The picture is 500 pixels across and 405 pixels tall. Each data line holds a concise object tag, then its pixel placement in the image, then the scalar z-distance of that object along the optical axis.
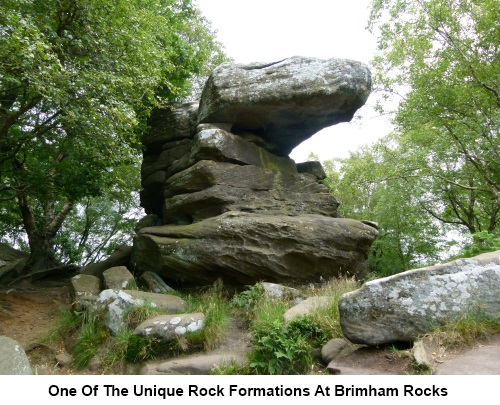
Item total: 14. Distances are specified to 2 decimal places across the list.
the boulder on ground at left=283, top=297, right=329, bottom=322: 6.79
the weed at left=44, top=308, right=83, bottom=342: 8.09
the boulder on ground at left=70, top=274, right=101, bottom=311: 8.40
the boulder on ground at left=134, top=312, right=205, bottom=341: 6.93
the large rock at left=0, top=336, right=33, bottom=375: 5.13
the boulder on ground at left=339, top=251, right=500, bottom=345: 5.09
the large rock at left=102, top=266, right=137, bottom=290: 9.62
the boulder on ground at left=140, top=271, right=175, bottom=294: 9.86
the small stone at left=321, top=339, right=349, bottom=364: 5.56
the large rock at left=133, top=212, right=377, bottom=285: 9.66
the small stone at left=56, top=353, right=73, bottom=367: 7.19
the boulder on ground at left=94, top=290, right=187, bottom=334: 7.54
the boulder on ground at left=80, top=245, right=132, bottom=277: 13.00
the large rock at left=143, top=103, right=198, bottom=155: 13.25
